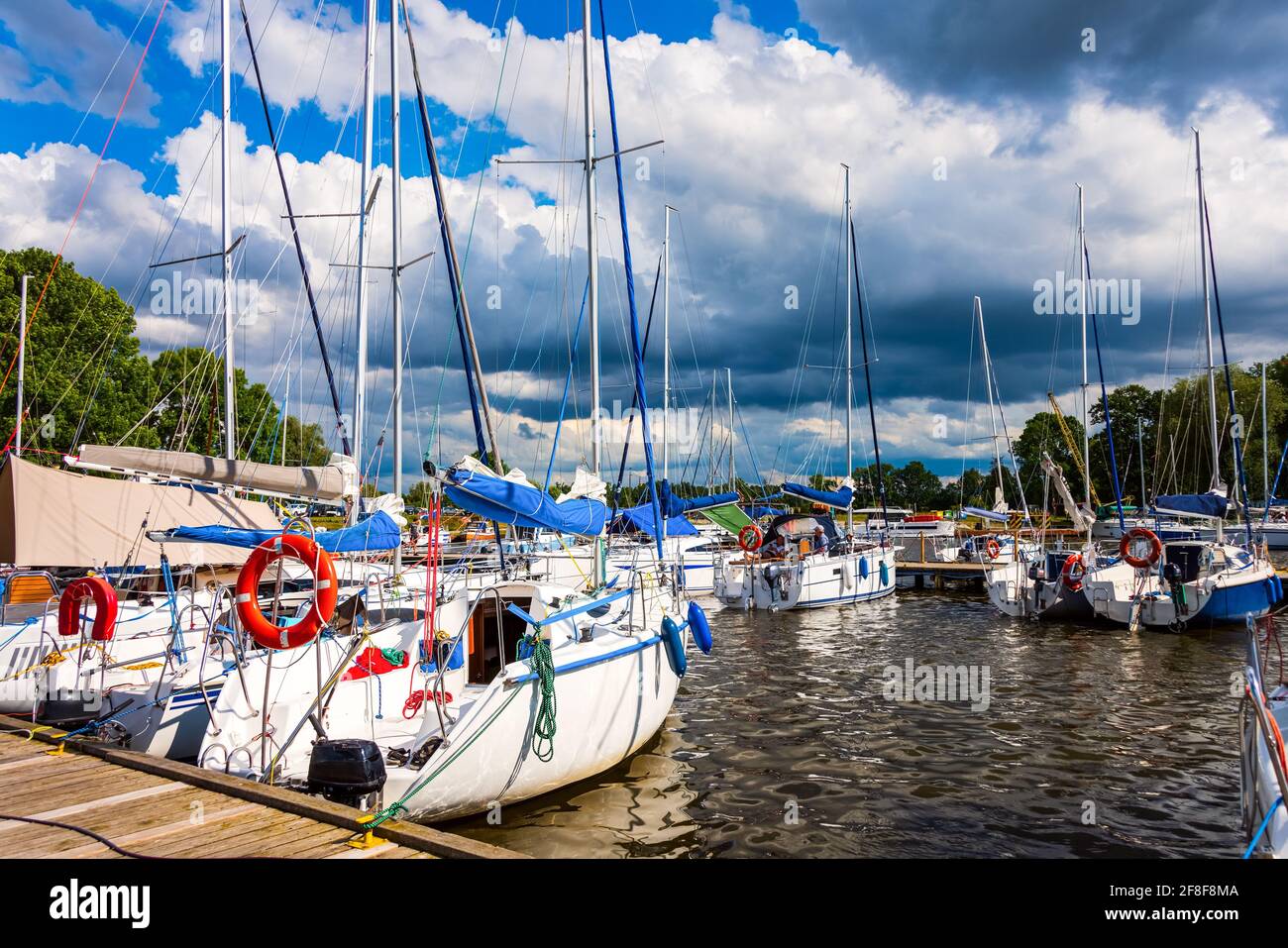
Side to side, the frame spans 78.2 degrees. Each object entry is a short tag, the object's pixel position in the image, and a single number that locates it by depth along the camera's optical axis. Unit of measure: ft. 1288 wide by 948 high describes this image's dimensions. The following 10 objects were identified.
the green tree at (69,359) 108.78
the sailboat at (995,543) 105.29
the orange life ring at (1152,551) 71.20
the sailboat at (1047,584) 77.20
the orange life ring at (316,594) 21.21
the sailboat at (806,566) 85.71
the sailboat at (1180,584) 68.95
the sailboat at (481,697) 24.17
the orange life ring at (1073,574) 76.54
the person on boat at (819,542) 96.53
